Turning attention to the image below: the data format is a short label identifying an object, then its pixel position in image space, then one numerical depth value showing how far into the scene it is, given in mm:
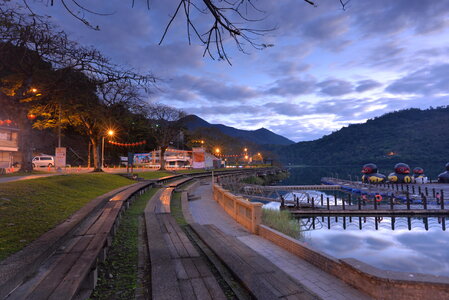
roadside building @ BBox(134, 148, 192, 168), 58612
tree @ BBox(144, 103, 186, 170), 43500
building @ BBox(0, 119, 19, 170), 36594
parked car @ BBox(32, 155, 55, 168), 40625
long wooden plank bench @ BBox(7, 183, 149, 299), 2971
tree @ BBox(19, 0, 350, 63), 2450
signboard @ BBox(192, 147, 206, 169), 33125
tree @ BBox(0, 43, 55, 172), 7285
